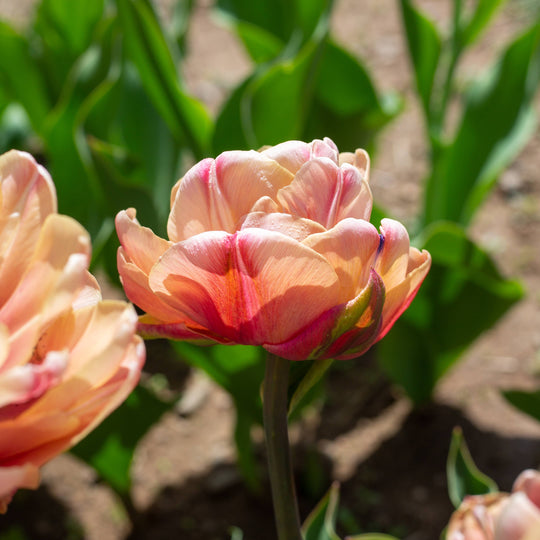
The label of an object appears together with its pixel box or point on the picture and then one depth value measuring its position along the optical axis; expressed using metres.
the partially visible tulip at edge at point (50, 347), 0.55
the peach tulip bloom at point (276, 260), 0.60
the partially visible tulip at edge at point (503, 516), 0.61
